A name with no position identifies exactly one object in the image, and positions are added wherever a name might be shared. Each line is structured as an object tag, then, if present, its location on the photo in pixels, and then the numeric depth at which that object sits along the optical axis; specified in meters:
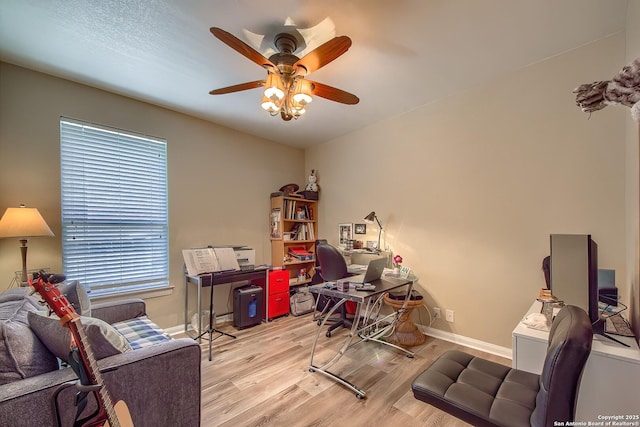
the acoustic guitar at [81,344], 0.99
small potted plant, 2.92
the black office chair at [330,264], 2.84
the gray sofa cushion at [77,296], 1.98
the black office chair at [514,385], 0.88
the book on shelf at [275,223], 3.99
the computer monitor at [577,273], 1.37
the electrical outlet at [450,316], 2.85
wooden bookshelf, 3.97
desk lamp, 3.46
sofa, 1.01
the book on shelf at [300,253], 4.12
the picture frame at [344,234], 3.86
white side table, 1.16
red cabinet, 3.48
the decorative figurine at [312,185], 4.29
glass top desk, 1.97
